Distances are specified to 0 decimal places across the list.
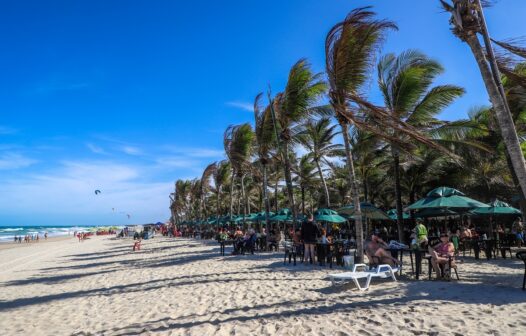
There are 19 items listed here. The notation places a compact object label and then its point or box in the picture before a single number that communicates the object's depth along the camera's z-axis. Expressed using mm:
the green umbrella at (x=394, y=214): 21109
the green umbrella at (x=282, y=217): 21080
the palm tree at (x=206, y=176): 34344
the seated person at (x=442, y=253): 7832
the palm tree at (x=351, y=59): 7820
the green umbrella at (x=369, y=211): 13406
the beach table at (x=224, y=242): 16278
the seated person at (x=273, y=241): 17297
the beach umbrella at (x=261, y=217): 24609
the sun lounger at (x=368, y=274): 6973
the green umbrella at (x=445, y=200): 11031
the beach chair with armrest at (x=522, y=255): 6305
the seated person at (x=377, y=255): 8398
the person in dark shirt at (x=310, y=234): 11383
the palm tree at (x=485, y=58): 5551
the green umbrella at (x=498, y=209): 13633
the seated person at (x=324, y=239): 11280
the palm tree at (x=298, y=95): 14625
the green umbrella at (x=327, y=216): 13797
